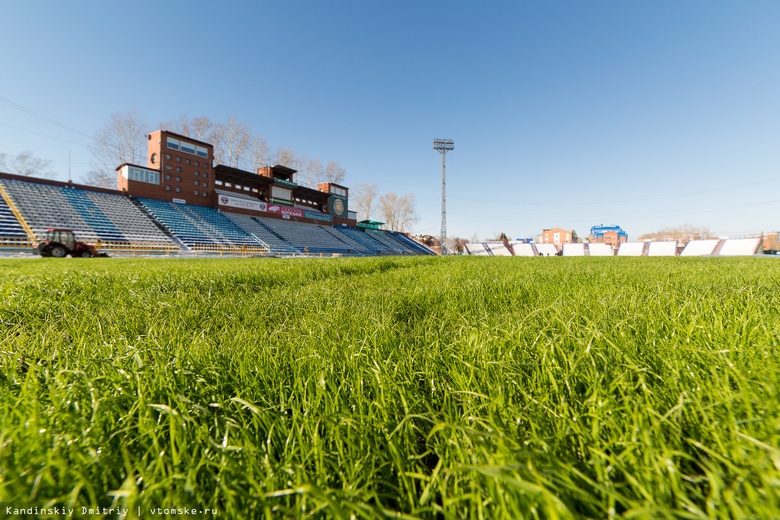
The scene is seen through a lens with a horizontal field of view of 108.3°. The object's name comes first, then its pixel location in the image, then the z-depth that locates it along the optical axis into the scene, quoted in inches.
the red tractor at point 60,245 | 653.9
